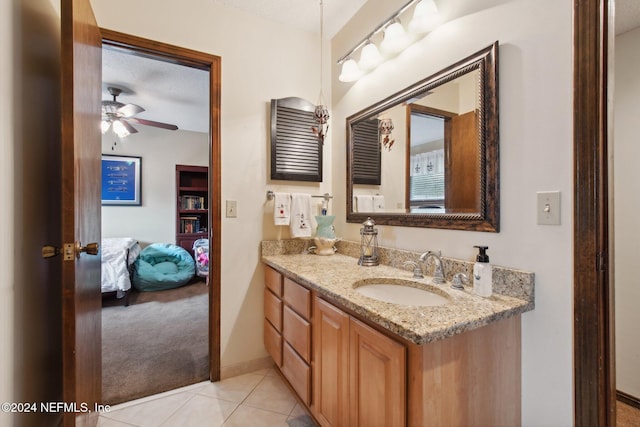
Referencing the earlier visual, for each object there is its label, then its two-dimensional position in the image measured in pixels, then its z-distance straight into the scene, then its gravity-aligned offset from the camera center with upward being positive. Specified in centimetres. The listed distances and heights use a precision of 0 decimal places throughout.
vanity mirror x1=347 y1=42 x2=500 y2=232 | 113 +30
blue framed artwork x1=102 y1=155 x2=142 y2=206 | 429 +50
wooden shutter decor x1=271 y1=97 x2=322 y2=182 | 199 +51
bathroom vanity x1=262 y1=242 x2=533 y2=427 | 80 -48
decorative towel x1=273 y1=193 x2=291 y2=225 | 195 +2
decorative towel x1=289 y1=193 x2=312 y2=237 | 198 -3
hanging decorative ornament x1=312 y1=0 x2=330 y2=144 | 175 +59
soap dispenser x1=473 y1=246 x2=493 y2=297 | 104 -24
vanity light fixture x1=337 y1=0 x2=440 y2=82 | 133 +95
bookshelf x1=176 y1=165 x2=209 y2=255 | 470 +12
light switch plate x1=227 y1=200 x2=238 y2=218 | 188 +2
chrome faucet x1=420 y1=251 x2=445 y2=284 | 123 -25
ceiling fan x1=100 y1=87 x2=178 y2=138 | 291 +106
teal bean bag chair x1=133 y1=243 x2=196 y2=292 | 366 -77
